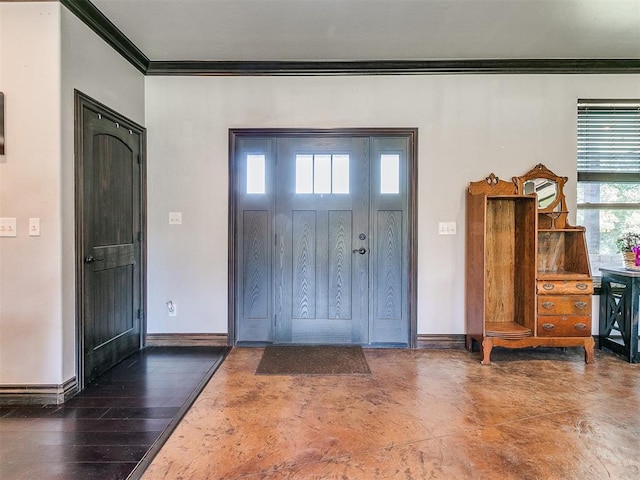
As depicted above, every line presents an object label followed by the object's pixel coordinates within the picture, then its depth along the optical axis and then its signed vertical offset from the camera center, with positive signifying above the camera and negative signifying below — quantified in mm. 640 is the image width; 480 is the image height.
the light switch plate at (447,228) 3516 +78
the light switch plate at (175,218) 3555 +178
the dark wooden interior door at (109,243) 2684 -50
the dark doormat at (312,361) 2949 -1064
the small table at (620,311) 3094 -661
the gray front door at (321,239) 3535 -25
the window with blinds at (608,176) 3568 +579
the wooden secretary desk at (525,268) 3074 -286
